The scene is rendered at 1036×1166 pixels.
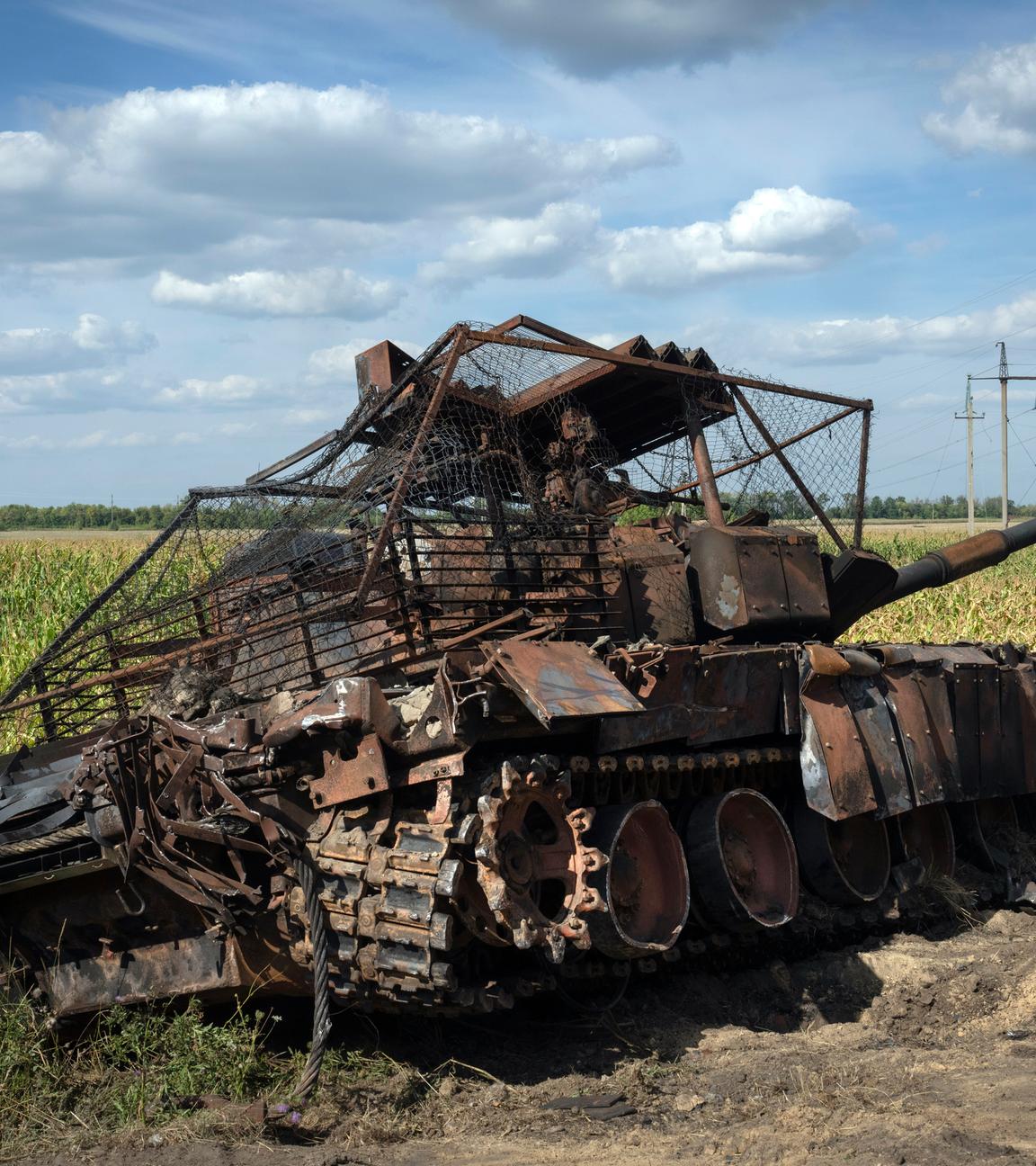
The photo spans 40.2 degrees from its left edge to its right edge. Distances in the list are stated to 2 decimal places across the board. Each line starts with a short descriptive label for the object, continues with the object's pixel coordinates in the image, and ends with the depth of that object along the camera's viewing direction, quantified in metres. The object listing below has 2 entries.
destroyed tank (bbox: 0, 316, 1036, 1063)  6.62
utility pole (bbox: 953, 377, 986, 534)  37.38
